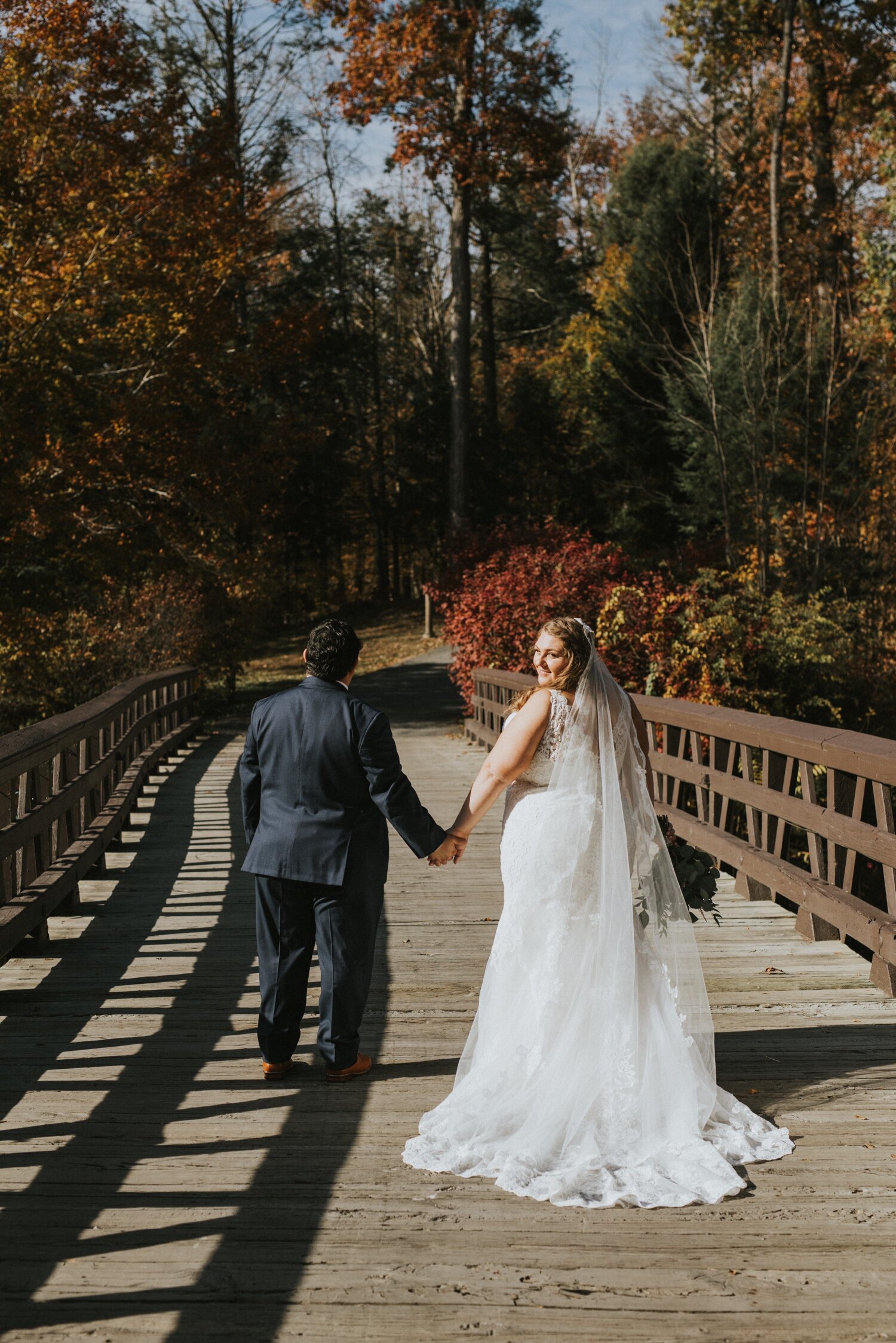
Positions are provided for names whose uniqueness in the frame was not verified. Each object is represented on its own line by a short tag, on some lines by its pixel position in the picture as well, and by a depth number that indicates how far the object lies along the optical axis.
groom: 4.21
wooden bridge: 2.82
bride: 3.65
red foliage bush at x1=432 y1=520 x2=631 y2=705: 15.84
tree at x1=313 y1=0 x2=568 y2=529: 23.92
